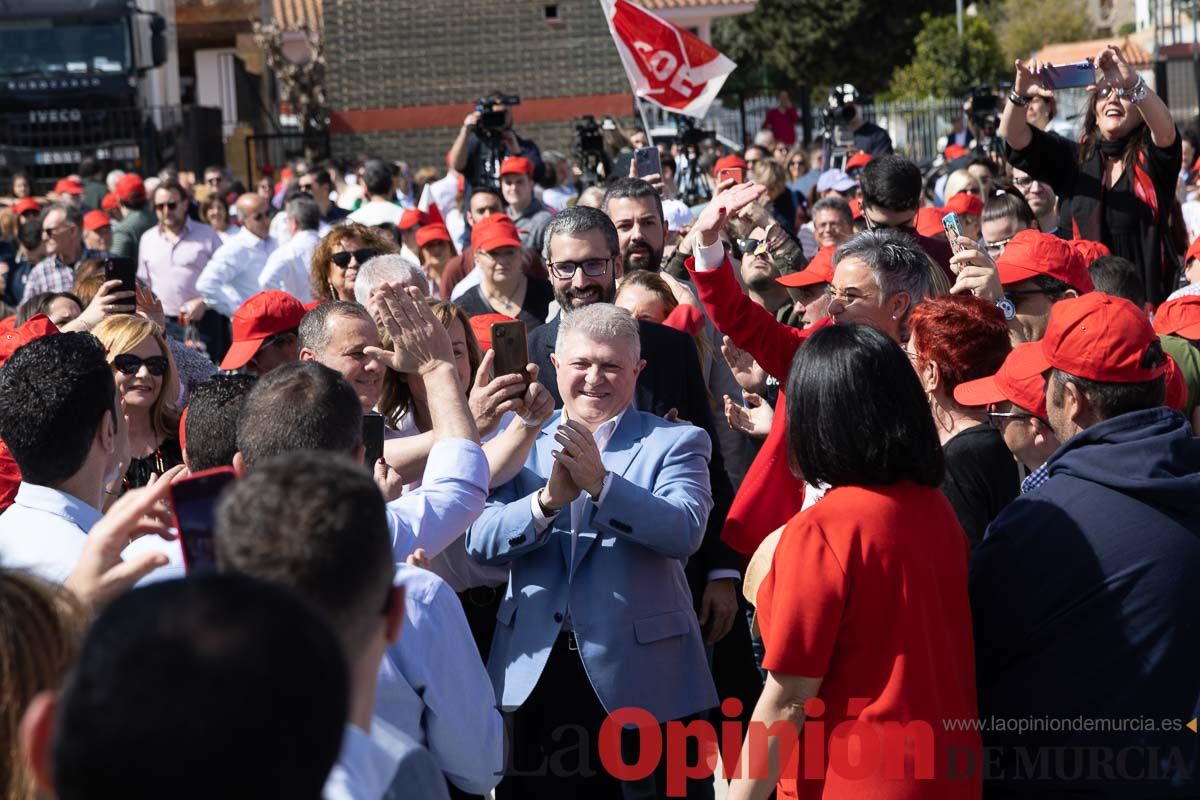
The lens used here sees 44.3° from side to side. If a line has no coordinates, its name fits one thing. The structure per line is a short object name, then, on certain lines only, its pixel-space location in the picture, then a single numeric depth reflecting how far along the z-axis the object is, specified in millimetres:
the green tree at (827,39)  42156
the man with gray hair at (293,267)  9875
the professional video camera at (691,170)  12781
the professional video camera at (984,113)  12875
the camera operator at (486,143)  12078
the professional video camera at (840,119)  12844
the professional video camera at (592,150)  13570
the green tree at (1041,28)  62406
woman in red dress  3029
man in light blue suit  4035
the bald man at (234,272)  10812
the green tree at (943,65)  38000
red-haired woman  3869
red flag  9852
